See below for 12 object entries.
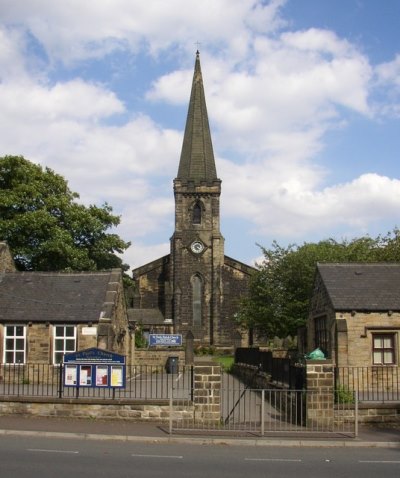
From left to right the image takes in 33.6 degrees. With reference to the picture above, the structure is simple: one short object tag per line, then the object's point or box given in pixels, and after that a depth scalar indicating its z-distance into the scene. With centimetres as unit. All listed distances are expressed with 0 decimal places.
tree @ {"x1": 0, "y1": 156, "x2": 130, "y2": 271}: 4091
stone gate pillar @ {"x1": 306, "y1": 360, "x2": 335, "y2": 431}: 1645
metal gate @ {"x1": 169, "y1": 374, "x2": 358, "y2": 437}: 1561
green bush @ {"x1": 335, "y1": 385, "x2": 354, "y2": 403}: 1881
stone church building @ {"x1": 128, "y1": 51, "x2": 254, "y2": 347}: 6794
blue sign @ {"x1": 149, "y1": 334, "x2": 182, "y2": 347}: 3925
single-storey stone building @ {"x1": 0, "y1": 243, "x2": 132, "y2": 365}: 2753
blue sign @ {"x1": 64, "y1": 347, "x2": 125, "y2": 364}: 1878
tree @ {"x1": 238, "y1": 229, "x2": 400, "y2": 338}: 4475
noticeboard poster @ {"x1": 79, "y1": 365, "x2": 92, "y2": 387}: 1842
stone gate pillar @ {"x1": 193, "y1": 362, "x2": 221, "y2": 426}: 1688
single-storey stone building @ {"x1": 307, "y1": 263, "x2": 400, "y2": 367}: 2469
